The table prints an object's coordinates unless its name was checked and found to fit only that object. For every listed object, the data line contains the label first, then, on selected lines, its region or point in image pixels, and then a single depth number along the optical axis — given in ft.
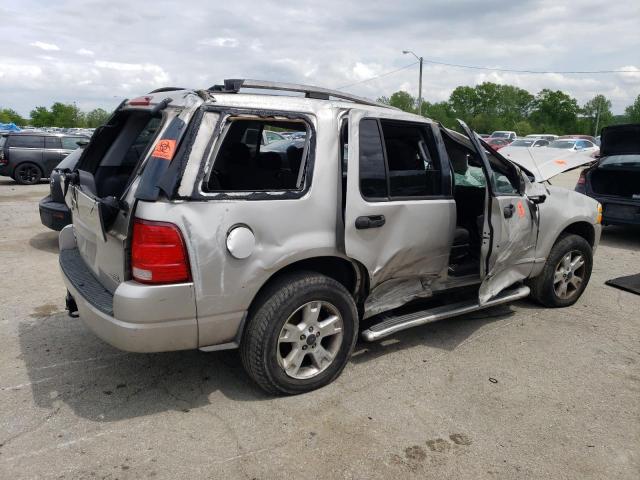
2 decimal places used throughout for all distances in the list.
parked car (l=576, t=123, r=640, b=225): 25.76
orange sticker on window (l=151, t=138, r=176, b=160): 9.20
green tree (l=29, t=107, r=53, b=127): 374.22
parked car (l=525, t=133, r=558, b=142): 114.73
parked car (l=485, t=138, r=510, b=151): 109.66
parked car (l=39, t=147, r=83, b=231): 21.50
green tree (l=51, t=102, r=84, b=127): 351.67
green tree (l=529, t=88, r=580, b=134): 289.94
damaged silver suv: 9.13
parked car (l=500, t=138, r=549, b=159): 91.12
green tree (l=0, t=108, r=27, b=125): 364.79
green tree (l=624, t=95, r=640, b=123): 276.08
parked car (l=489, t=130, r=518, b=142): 134.28
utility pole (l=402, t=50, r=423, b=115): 122.67
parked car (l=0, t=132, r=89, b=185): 49.29
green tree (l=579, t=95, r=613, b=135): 279.28
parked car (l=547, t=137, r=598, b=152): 81.66
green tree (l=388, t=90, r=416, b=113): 270.26
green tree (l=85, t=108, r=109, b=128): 335.47
